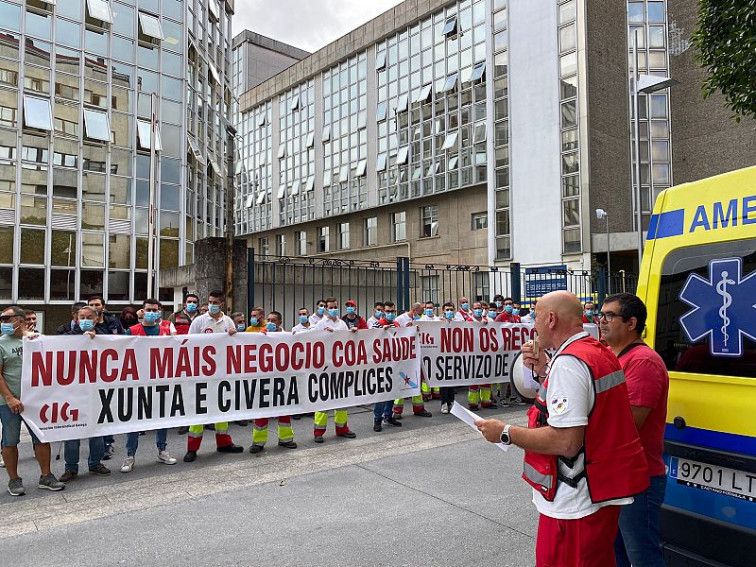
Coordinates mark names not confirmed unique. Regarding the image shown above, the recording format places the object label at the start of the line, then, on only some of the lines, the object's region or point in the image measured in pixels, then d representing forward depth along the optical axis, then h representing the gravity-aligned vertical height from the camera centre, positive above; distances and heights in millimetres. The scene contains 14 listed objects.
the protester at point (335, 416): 7906 -1634
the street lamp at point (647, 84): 15812 +5998
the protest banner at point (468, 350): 9883 -915
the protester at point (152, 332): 6734 -433
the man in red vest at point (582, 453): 2373 -644
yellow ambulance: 2898 -353
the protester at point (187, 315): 8273 -241
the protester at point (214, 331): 7059 -427
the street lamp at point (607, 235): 16734 +2835
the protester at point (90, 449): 6266 -1660
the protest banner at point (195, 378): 6191 -984
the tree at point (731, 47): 8539 +3886
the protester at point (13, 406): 5809 -1069
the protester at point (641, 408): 2844 -566
